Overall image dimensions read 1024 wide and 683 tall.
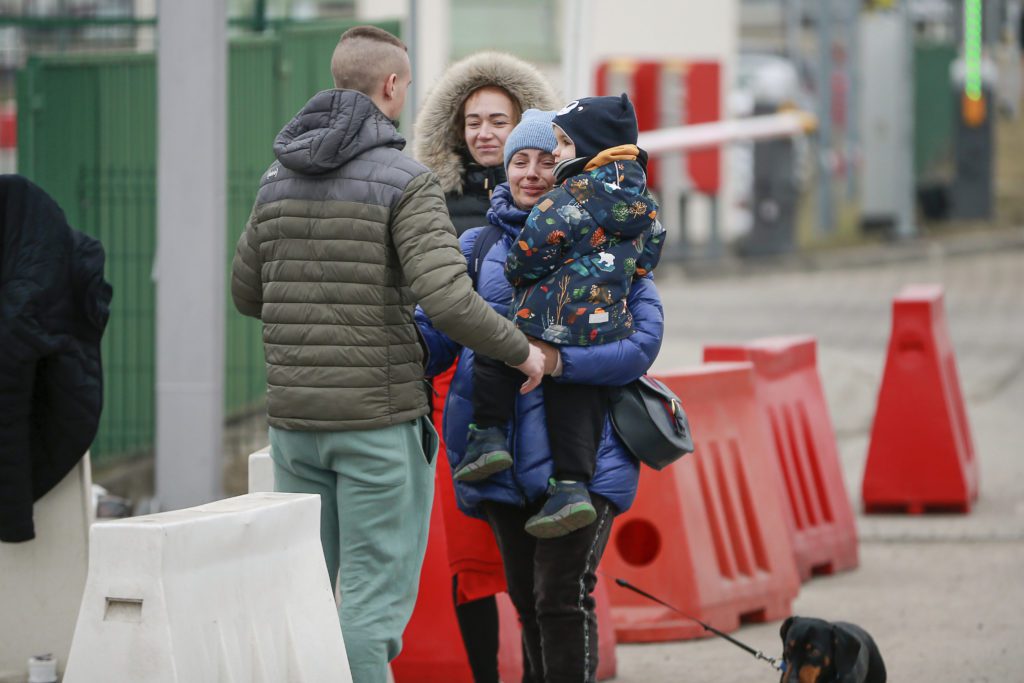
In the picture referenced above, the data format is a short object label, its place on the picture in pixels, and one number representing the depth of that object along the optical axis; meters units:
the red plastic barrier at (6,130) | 42.42
